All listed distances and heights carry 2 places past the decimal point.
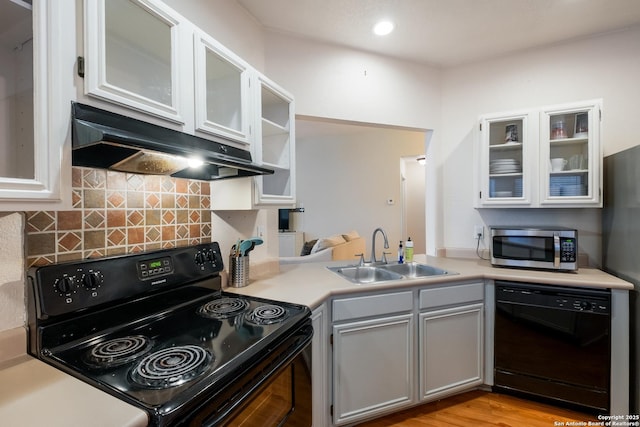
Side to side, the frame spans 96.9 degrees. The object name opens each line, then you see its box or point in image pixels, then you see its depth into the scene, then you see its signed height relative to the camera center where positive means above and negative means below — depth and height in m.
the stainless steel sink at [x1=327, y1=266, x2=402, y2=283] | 2.21 -0.50
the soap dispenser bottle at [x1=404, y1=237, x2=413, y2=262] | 2.35 -0.35
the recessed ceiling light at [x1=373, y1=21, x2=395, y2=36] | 2.07 +1.36
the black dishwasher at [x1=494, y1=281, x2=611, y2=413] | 1.75 -0.87
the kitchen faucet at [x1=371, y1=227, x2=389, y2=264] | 2.36 -0.42
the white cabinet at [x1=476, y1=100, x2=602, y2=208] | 2.04 +0.40
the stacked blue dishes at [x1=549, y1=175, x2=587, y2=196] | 2.09 +0.17
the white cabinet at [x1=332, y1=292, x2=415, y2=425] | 1.64 -0.90
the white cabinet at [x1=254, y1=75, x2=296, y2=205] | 1.64 +0.41
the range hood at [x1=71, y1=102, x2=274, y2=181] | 0.77 +0.20
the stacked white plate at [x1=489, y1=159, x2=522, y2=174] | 2.28 +0.35
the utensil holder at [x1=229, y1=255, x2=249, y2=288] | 1.66 -0.36
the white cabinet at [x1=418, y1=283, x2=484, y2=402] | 1.84 -0.88
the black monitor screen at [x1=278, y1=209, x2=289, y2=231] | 6.00 -0.20
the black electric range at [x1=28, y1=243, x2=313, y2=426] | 0.74 -0.45
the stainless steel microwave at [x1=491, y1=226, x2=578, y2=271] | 1.97 -0.28
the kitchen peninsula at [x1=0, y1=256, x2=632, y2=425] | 1.53 -0.47
